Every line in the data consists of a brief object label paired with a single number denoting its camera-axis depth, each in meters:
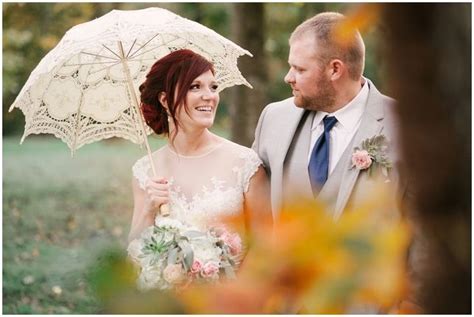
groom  6.19
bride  6.36
